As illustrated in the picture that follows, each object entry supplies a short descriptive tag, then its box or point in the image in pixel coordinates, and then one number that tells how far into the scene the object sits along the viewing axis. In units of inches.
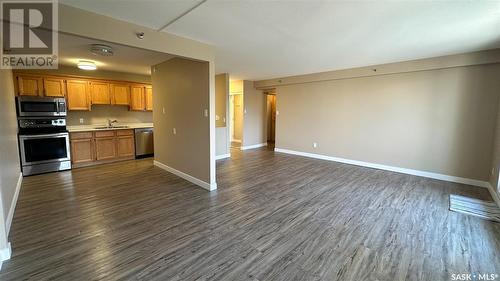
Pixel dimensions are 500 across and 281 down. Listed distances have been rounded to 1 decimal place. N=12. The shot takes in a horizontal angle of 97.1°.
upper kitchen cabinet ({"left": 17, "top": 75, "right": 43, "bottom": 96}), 184.1
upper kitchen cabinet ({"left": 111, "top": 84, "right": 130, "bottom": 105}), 236.4
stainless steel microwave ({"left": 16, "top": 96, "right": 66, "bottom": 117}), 179.8
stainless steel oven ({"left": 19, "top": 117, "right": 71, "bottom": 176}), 177.8
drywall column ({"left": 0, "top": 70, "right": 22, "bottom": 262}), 81.9
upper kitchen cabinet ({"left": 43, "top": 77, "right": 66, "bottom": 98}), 196.2
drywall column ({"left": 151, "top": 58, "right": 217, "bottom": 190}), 152.8
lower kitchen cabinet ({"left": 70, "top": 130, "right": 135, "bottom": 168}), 204.8
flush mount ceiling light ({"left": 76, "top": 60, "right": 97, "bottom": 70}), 180.4
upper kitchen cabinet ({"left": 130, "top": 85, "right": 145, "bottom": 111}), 249.6
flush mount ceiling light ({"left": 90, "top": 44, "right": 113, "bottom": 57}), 138.8
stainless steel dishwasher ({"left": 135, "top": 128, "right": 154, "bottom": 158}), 243.8
